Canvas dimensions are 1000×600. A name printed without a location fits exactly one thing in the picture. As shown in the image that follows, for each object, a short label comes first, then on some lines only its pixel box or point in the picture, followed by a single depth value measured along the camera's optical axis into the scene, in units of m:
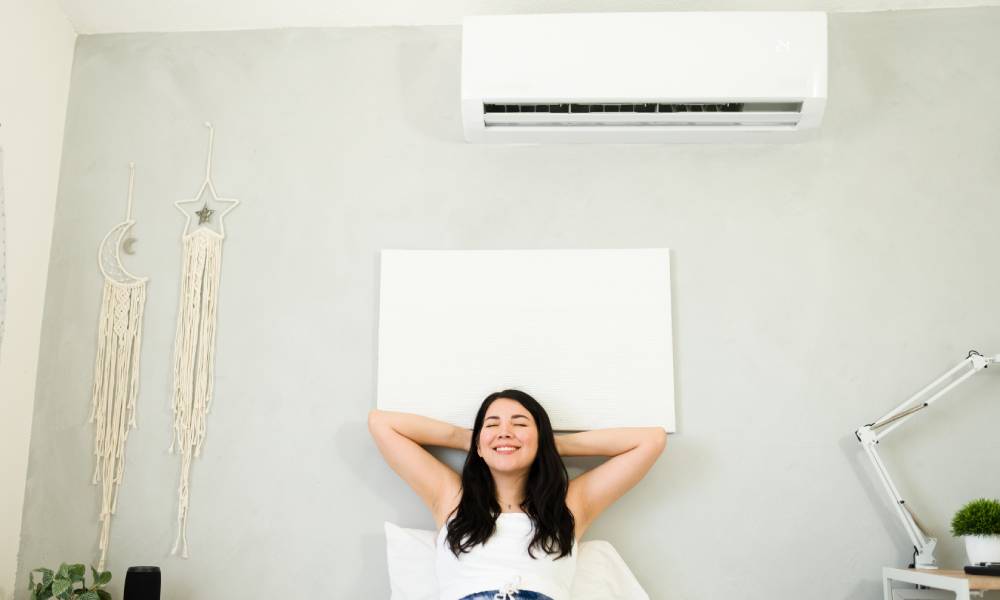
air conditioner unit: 2.19
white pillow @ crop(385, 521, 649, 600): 2.07
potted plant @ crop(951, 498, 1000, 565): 1.93
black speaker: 1.99
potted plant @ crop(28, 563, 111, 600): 1.97
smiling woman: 1.96
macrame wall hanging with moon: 2.27
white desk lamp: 2.06
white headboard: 2.25
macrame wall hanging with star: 2.28
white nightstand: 1.78
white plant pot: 1.93
